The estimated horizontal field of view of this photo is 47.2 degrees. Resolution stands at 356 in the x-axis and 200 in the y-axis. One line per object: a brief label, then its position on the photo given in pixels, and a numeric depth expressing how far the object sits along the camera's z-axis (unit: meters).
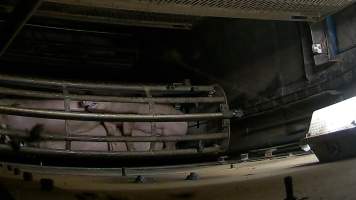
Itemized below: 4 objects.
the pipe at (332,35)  2.38
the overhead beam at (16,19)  1.32
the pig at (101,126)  2.62
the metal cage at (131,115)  2.34
